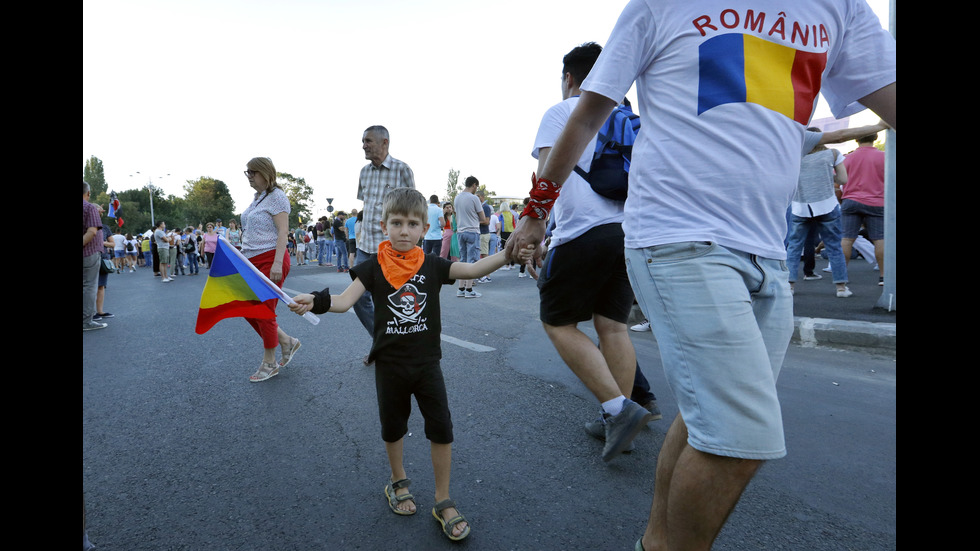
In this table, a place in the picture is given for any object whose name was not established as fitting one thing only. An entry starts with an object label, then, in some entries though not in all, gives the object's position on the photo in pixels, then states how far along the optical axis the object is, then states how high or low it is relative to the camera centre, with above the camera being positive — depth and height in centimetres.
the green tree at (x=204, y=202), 7331 +1040
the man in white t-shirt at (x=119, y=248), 2440 +122
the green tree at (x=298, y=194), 7196 +1104
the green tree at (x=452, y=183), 8562 +1478
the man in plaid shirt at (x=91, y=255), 687 +27
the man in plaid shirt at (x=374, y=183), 453 +79
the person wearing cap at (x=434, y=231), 959 +78
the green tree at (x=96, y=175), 8525 +1596
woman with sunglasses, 441 +36
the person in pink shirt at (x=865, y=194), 674 +102
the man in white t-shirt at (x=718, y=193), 136 +23
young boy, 220 -22
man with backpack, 274 -3
